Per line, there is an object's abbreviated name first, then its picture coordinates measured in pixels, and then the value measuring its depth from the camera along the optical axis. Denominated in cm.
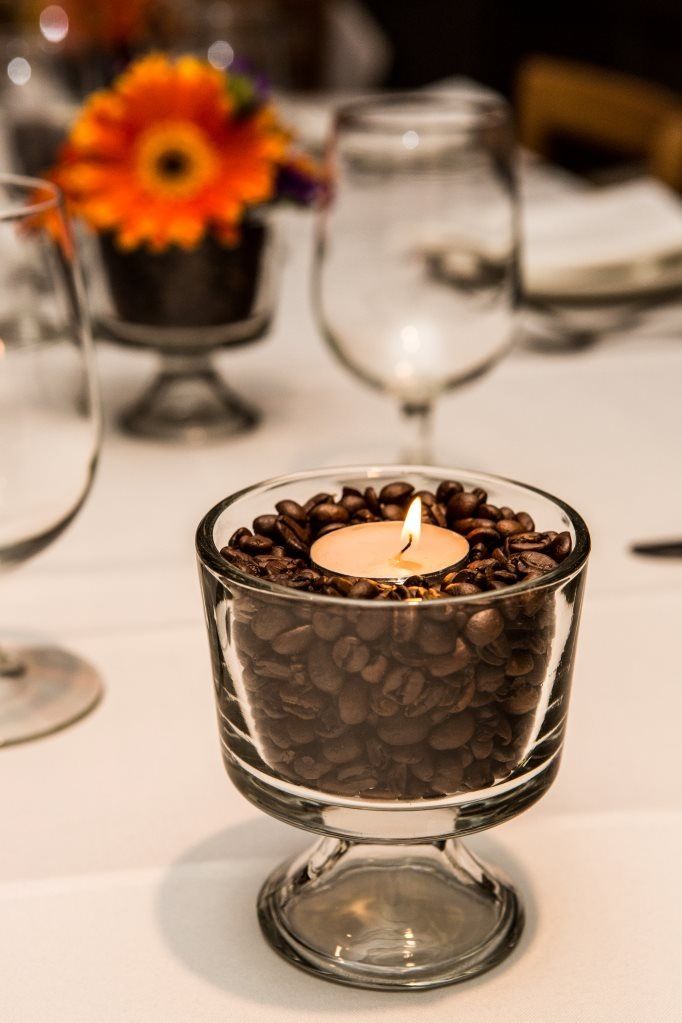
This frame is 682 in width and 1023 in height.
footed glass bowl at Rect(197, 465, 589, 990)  73
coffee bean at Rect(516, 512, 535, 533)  78
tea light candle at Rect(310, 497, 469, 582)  77
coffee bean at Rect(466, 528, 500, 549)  78
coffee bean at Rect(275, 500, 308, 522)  79
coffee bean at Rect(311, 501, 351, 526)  79
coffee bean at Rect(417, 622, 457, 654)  73
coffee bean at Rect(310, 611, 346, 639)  73
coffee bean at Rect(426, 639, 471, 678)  73
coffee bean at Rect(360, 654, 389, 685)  73
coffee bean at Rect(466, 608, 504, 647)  73
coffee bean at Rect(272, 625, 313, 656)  73
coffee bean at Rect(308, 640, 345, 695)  74
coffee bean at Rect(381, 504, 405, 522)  80
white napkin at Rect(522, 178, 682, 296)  127
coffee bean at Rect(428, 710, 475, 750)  74
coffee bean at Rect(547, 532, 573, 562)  76
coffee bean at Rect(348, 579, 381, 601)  74
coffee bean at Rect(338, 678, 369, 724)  74
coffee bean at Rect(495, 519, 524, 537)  78
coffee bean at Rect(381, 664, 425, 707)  73
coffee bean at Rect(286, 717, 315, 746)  75
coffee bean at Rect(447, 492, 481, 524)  79
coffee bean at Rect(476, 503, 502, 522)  79
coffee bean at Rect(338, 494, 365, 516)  80
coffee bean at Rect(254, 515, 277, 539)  78
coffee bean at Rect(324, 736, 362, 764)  74
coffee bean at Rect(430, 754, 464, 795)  74
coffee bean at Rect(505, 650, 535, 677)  74
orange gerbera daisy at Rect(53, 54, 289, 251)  110
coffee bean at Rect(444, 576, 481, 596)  74
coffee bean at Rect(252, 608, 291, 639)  74
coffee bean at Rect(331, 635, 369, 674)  73
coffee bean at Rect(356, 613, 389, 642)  73
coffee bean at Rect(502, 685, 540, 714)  75
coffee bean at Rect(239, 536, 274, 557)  77
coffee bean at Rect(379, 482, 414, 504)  80
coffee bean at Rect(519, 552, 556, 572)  76
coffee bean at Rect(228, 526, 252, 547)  78
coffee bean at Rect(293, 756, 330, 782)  75
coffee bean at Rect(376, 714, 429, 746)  74
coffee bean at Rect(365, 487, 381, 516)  80
